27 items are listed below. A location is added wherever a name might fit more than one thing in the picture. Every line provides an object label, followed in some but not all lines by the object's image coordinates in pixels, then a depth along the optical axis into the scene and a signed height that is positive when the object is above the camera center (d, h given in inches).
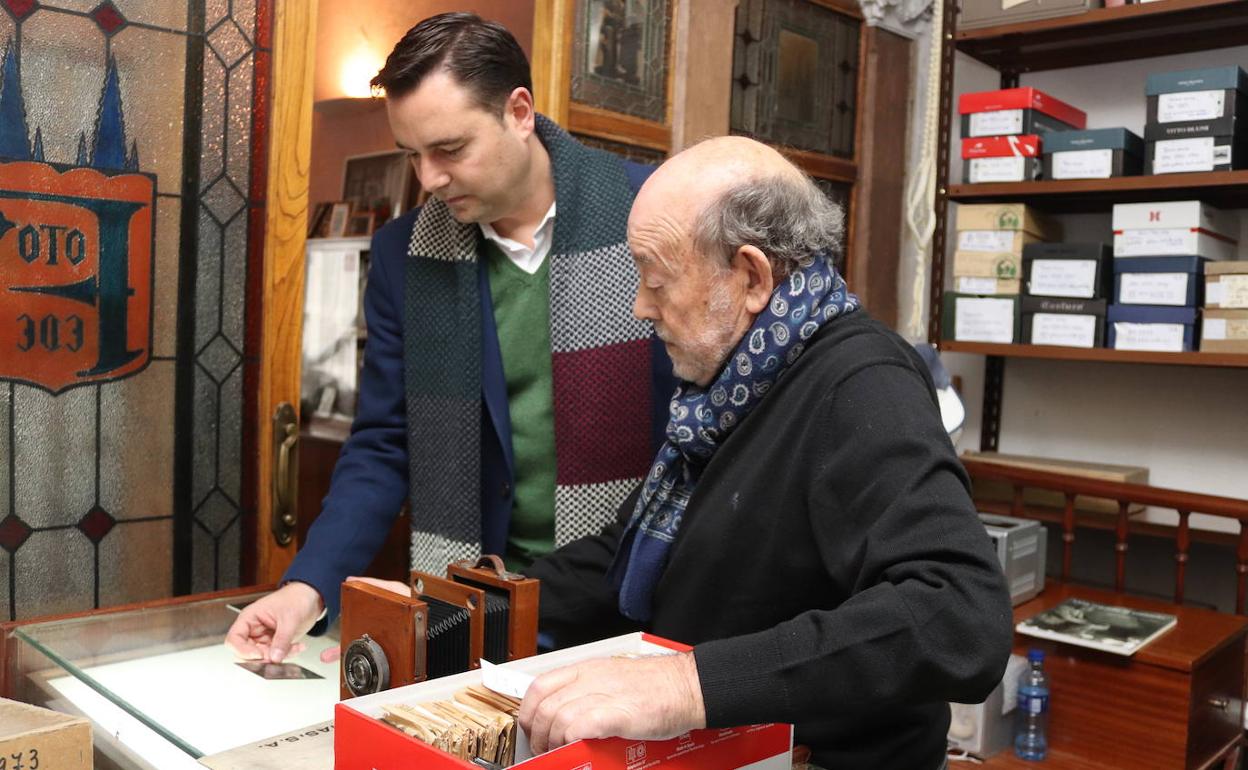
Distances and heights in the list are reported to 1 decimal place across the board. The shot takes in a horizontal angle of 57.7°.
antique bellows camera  41.5 -12.0
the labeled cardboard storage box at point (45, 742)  41.0 -16.4
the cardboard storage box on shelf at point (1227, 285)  111.6 +5.5
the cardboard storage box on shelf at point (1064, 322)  121.7 +1.3
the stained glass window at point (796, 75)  136.3 +31.4
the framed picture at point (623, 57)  115.5 +27.5
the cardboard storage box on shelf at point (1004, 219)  127.9 +13.0
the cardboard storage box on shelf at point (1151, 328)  115.5 +1.0
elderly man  37.8 -7.6
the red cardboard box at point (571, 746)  33.4 -13.3
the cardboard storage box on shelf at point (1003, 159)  125.8 +19.5
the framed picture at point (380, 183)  136.9 +15.3
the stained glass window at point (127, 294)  77.7 +0.3
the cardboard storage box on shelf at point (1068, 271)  121.4 +6.9
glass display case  46.7 -17.6
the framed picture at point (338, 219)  142.0 +11.1
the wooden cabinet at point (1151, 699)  97.2 -32.1
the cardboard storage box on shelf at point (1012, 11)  122.4 +35.7
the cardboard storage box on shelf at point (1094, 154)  120.2 +19.5
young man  67.7 -2.5
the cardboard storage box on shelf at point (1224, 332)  112.0 +0.9
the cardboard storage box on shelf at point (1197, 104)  111.7 +23.7
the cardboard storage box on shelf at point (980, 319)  127.5 +1.4
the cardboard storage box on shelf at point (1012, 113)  125.3 +24.8
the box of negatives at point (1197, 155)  112.3 +18.7
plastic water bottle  102.4 -34.6
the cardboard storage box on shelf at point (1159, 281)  114.9 +5.9
